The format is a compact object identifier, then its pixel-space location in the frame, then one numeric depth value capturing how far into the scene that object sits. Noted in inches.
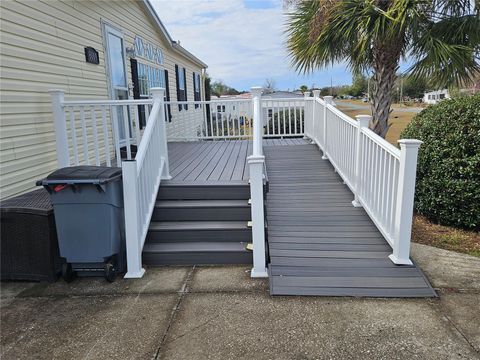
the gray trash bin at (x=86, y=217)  122.2
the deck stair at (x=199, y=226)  142.8
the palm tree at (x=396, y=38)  208.8
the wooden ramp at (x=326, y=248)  118.6
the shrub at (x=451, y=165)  164.6
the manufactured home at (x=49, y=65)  145.9
